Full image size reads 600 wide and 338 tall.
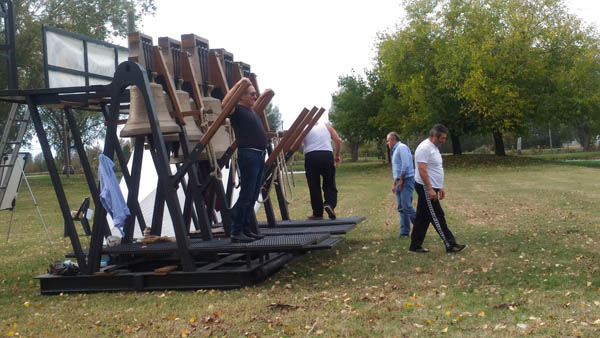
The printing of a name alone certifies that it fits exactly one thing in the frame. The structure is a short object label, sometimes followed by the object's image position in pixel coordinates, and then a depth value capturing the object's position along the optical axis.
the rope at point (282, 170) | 9.91
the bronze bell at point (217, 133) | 9.21
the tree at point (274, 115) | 102.54
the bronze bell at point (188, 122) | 8.84
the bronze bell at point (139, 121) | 8.20
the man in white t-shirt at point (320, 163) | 11.39
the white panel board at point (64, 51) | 8.44
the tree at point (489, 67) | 42.47
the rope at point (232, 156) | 8.87
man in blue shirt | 11.39
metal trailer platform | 7.65
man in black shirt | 7.93
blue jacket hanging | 8.09
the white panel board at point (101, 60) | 9.13
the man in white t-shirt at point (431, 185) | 9.18
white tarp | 11.87
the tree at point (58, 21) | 35.69
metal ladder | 8.79
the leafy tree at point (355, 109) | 51.16
